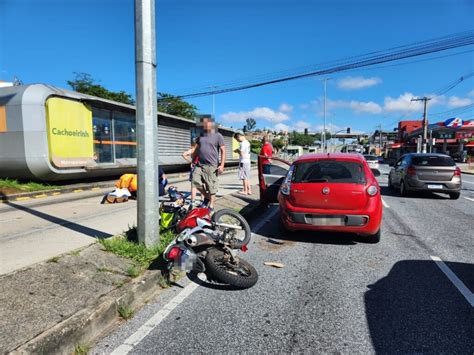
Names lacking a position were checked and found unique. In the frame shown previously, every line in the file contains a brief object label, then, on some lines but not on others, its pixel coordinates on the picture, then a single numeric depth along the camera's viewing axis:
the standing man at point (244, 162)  10.61
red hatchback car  5.57
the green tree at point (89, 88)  41.19
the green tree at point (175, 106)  48.97
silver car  11.41
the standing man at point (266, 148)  9.95
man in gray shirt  6.71
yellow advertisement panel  11.08
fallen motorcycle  3.88
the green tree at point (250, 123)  129.60
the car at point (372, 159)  24.72
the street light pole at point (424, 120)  39.72
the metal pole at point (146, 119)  4.42
